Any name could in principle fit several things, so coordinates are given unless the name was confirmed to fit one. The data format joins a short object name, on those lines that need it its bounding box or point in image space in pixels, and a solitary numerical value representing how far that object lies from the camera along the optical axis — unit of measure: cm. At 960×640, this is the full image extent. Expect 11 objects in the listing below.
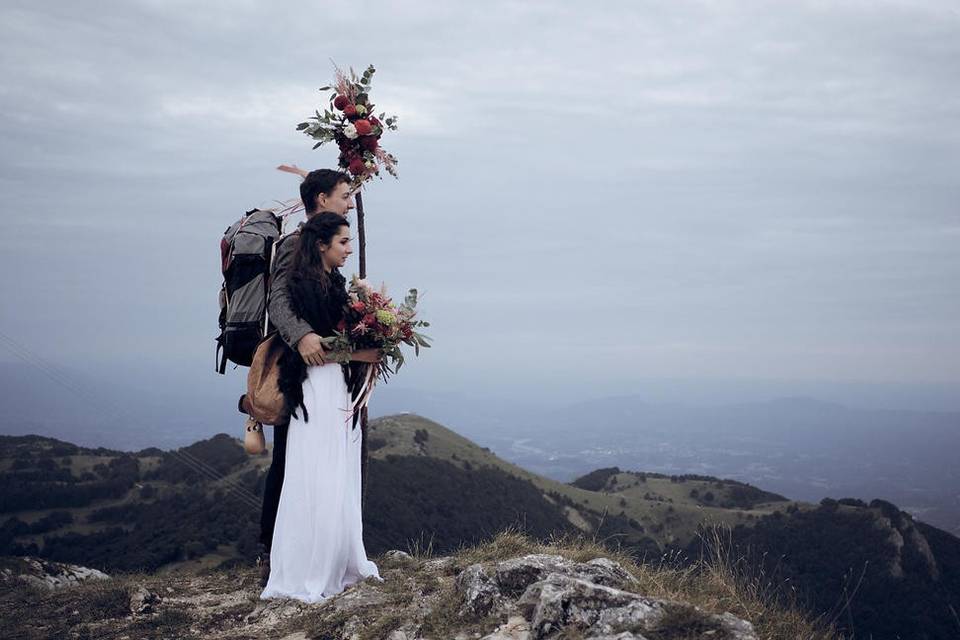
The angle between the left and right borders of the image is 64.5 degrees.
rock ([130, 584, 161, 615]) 738
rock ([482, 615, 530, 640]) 504
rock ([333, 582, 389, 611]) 638
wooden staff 801
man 679
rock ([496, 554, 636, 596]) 589
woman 693
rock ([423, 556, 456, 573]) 719
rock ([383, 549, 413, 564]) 811
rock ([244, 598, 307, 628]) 657
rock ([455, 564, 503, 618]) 564
